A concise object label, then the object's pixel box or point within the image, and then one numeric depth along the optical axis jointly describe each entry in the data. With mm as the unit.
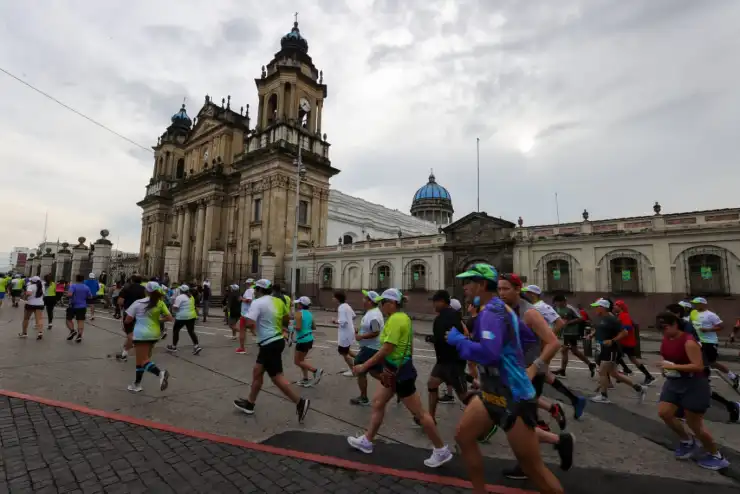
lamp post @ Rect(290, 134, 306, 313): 20630
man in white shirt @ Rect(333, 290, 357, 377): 7574
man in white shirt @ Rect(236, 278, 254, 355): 10223
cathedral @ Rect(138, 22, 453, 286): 31625
